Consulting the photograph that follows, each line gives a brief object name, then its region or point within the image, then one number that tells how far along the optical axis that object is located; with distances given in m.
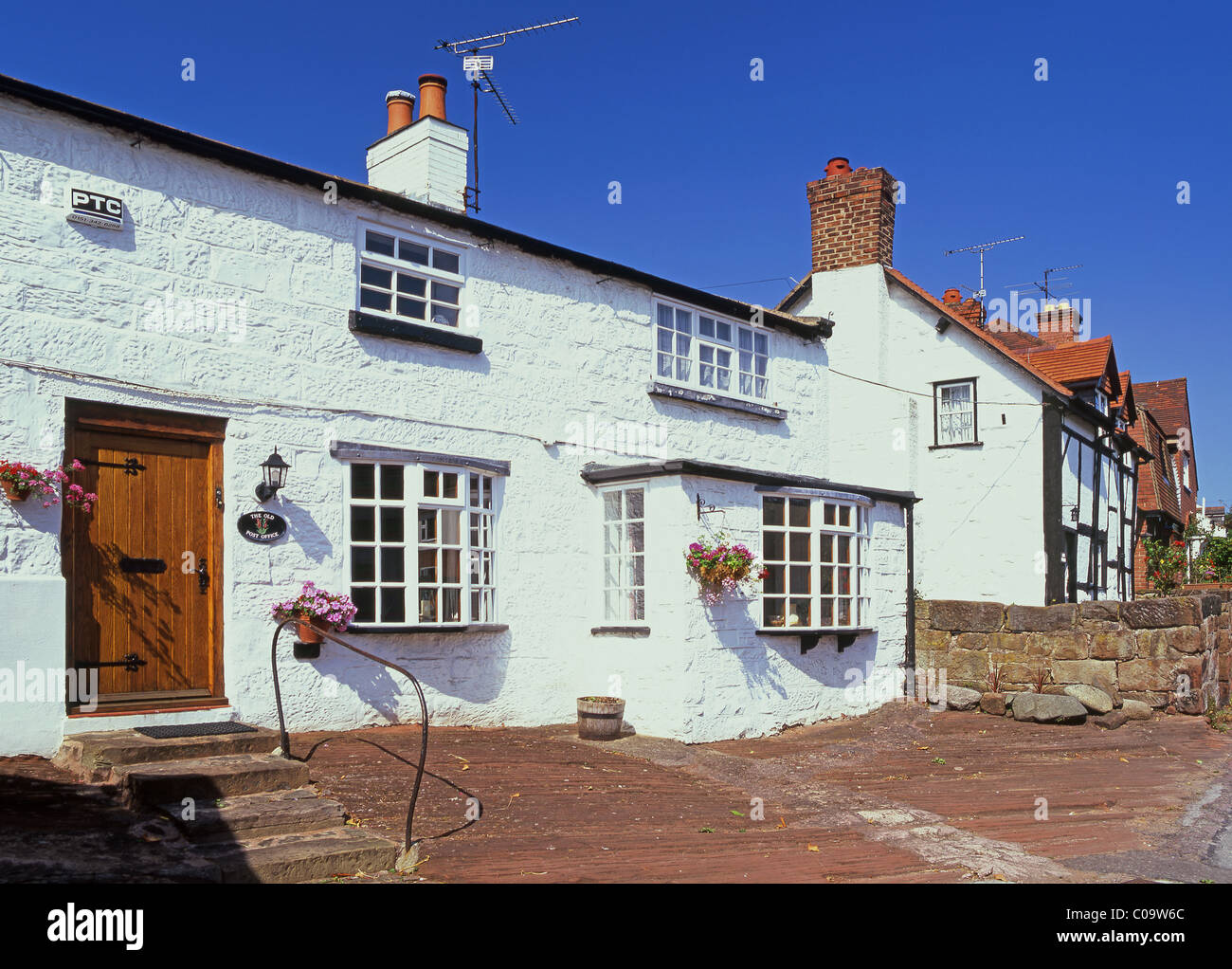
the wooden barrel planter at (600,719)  10.76
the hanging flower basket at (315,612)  9.30
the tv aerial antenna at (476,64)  13.77
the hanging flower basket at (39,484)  7.79
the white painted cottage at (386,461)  8.34
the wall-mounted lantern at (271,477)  9.26
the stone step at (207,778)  6.76
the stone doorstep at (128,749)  7.35
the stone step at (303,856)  5.89
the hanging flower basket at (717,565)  11.03
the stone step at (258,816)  6.40
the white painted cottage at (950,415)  16.48
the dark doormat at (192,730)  7.97
